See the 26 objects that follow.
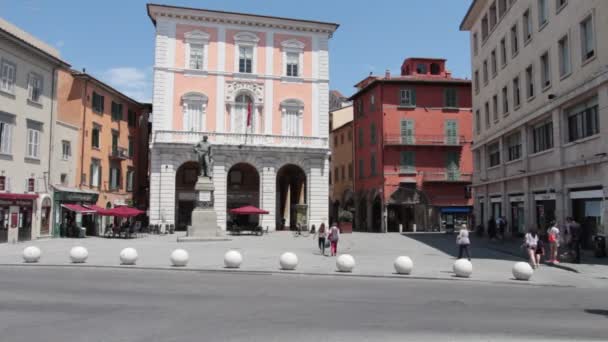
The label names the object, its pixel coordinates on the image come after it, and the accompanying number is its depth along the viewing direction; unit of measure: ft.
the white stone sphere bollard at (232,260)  58.95
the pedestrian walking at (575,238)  66.74
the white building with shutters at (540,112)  75.70
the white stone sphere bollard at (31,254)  62.64
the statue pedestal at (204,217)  106.01
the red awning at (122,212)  121.39
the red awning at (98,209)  123.44
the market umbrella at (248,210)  134.41
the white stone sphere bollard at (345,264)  56.65
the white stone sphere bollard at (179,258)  59.90
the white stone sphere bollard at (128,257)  61.05
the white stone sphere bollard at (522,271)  51.88
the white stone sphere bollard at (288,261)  57.98
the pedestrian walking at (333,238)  77.10
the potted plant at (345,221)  149.74
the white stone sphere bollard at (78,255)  62.39
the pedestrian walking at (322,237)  79.48
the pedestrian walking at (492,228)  109.50
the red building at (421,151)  169.48
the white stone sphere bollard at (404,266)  55.06
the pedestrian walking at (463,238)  67.26
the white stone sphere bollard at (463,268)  53.52
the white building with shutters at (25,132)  103.60
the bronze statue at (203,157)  109.60
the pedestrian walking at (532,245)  63.36
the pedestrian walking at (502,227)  107.55
